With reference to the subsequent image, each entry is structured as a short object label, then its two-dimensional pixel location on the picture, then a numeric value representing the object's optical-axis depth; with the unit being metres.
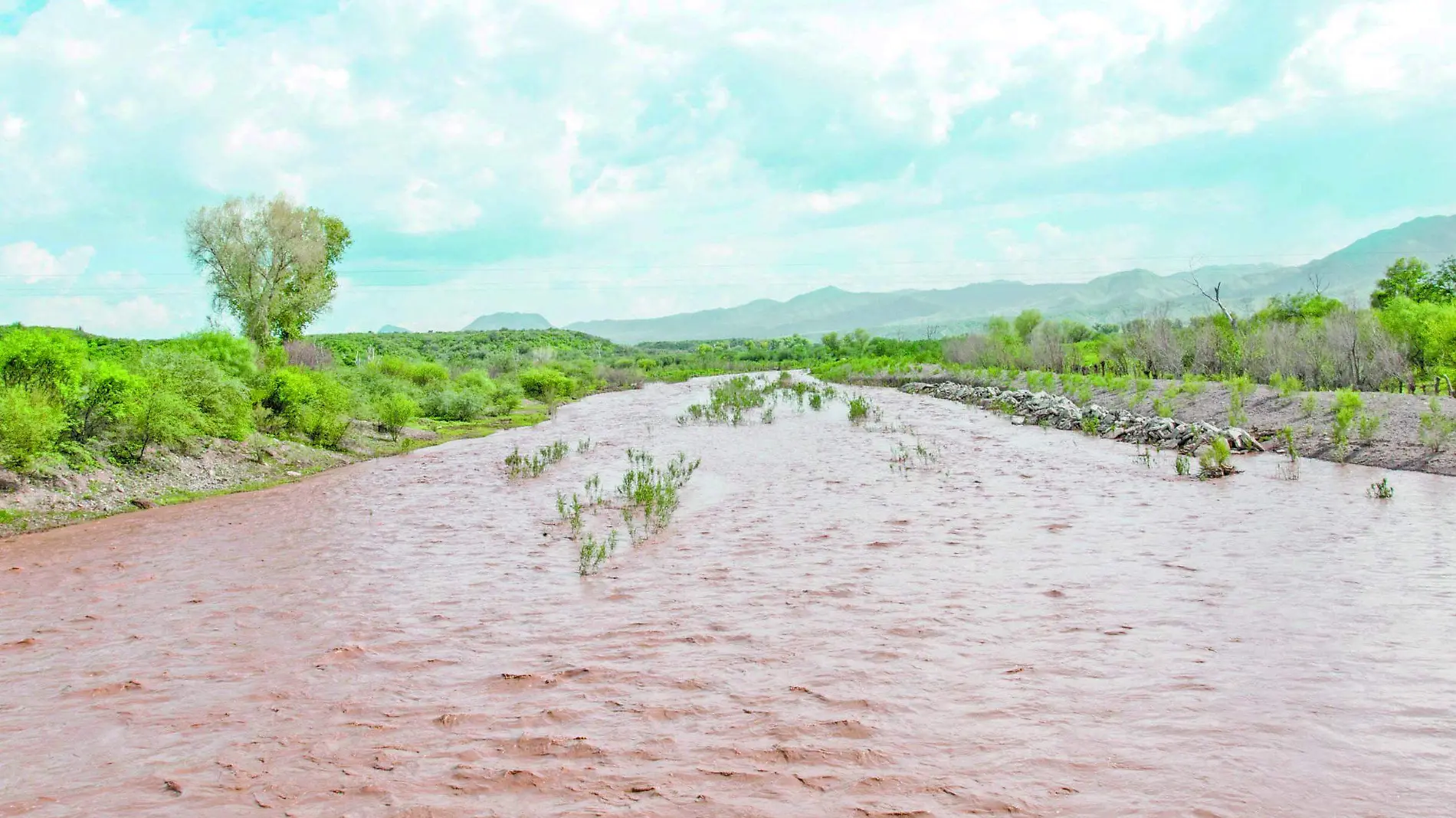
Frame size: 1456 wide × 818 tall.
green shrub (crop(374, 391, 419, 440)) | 23.53
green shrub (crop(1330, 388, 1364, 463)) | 16.00
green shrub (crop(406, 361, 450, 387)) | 35.62
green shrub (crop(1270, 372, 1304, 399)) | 21.35
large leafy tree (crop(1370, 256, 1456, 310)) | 50.50
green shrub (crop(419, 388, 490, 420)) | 30.92
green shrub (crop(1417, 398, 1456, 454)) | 14.77
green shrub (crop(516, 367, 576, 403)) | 43.19
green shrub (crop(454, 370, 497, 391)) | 38.06
